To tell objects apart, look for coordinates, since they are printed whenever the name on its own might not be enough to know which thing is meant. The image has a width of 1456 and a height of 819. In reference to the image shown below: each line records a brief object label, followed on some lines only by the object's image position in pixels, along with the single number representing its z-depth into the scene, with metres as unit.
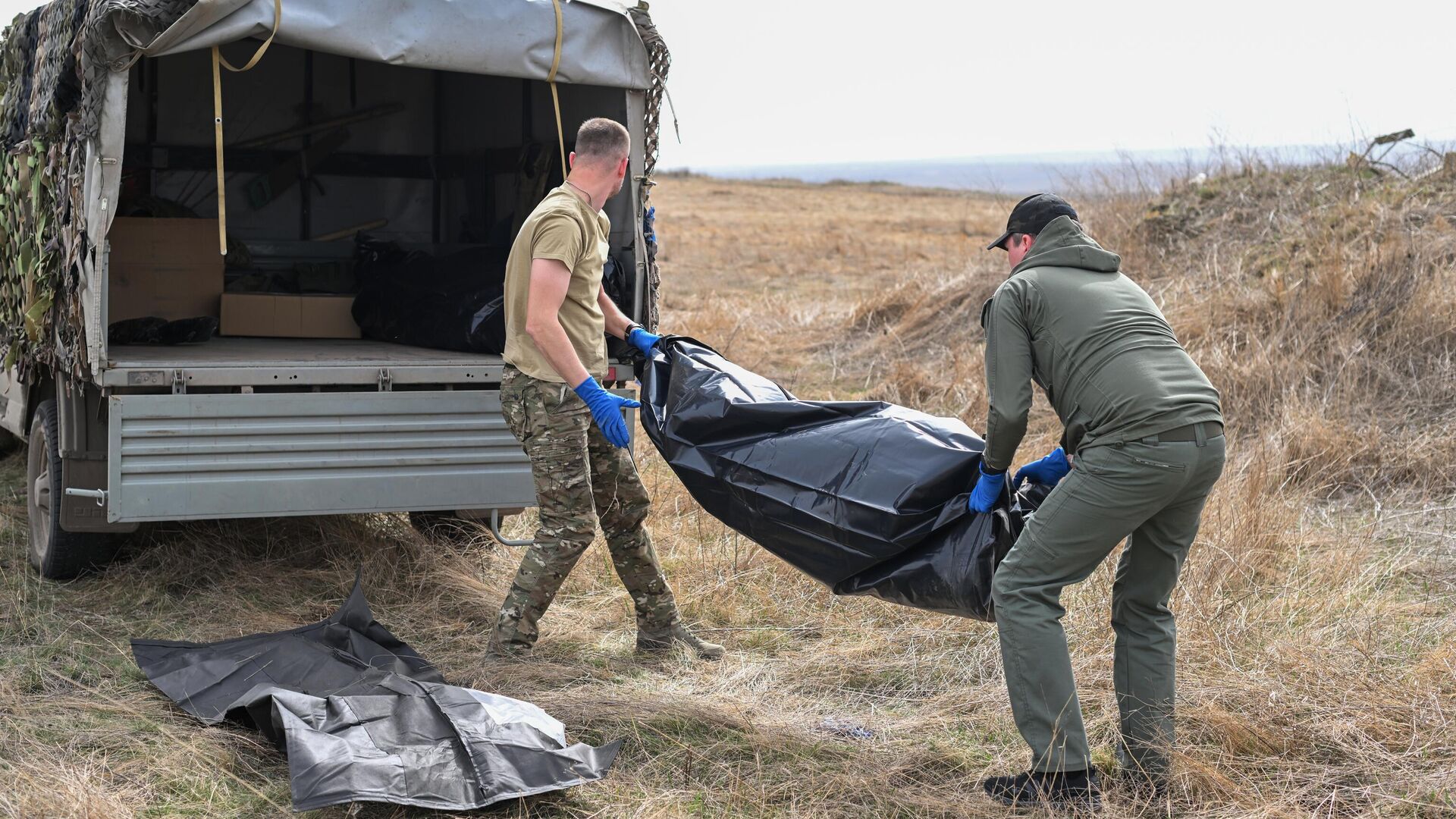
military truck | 4.25
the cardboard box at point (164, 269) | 5.87
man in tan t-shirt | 4.02
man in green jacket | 3.11
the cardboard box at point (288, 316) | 6.17
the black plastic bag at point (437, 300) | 5.46
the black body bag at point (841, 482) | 3.46
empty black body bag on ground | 3.18
